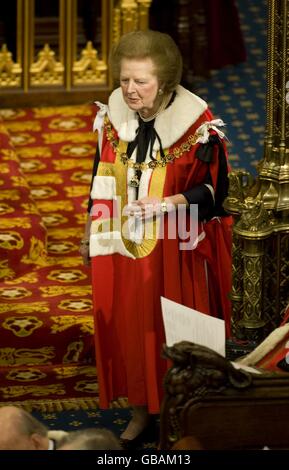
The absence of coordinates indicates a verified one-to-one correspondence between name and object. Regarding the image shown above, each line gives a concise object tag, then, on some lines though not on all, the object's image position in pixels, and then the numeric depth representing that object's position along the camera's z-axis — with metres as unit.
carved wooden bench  11.23
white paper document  11.92
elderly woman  13.45
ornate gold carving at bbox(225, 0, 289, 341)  13.40
